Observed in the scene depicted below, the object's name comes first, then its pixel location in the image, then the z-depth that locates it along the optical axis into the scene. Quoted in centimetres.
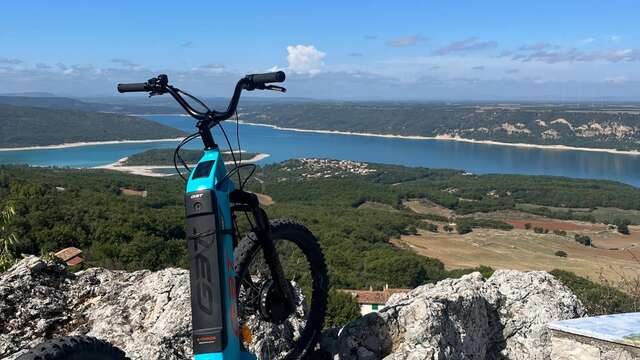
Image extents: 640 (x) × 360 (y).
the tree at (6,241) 603
